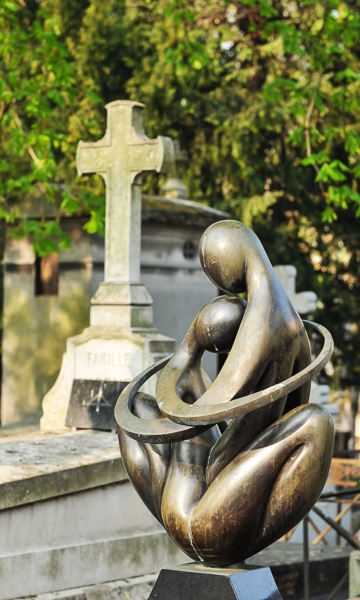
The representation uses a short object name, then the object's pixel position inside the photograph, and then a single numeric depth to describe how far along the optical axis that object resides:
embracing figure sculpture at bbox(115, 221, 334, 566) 4.25
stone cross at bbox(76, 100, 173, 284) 8.73
